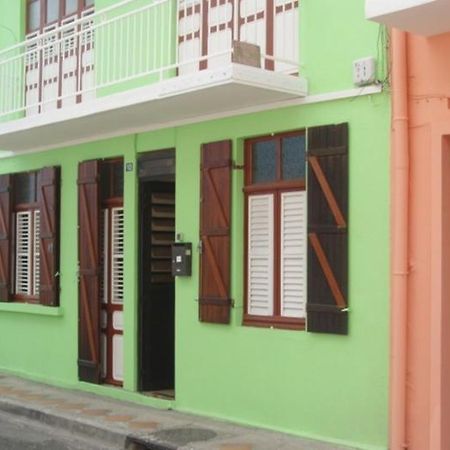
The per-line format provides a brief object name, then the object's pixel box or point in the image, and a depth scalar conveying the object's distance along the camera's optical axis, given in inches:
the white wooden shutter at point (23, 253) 474.9
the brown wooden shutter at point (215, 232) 343.3
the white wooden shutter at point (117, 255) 417.1
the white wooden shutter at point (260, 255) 335.6
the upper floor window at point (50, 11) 448.8
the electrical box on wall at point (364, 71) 291.1
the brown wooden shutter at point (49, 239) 443.8
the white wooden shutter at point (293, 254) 322.7
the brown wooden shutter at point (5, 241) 478.9
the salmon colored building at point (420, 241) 269.9
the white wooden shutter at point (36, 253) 466.9
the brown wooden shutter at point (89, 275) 417.7
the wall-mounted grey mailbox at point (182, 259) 361.7
